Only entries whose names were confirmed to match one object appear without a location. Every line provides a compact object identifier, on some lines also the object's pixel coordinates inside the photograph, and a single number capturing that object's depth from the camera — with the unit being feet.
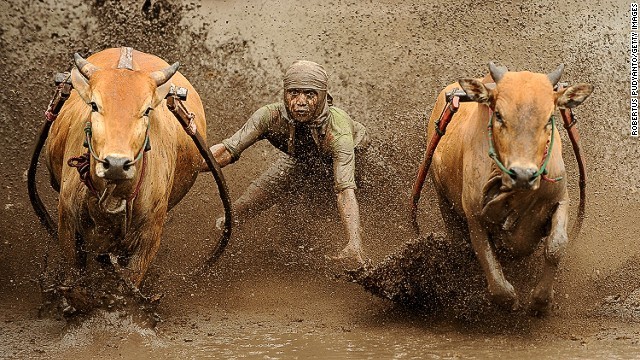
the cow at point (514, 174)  47.57
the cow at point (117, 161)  46.50
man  59.72
